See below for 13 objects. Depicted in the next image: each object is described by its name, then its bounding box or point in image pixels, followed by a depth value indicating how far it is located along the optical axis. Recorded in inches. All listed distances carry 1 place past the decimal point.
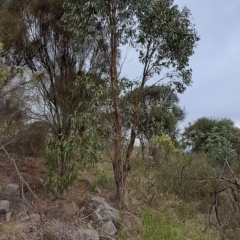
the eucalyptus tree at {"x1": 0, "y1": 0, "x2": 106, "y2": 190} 188.2
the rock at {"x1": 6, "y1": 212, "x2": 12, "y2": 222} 149.1
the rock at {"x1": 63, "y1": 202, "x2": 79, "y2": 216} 162.9
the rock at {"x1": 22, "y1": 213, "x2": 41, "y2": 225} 146.6
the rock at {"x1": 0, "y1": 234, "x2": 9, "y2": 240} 133.3
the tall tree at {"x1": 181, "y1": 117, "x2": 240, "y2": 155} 314.4
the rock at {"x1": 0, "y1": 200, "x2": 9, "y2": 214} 152.1
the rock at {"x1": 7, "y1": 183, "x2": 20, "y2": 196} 166.2
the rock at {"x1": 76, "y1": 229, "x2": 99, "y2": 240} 142.3
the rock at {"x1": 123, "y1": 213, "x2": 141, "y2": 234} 163.8
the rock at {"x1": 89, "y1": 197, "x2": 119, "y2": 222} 161.9
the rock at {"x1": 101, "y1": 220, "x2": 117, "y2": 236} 155.1
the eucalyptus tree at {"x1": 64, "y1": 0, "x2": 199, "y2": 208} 168.6
